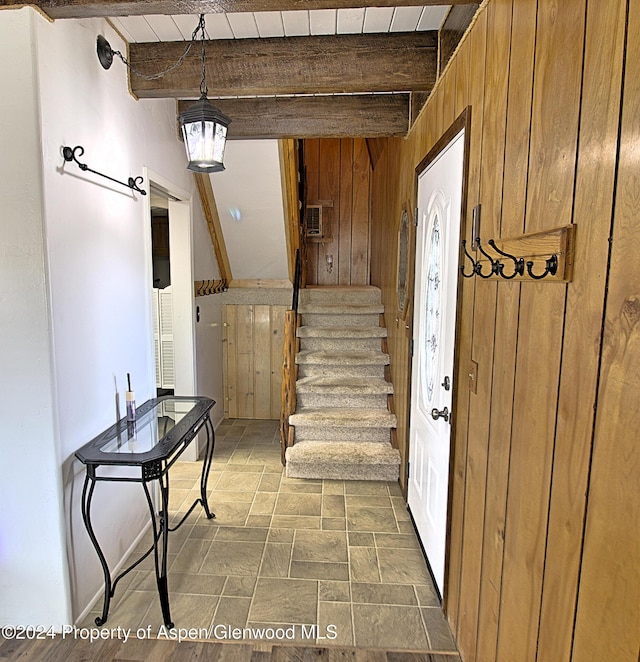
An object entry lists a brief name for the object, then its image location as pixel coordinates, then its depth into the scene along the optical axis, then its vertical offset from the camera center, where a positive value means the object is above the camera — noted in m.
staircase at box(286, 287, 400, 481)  3.46 -0.95
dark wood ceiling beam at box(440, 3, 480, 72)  1.82 +1.18
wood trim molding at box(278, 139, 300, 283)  3.74 +0.84
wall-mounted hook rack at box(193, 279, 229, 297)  4.02 -0.03
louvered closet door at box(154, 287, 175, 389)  4.77 -0.60
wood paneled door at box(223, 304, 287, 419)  5.03 -0.87
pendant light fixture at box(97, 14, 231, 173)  2.07 +0.75
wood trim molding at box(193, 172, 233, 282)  3.85 +0.60
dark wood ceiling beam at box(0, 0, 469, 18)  1.58 +1.03
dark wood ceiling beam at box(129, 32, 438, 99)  2.25 +1.16
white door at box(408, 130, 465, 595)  2.05 -0.29
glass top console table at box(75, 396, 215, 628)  1.90 -0.76
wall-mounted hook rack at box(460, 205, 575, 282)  1.04 +0.09
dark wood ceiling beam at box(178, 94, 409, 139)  2.97 +1.17
